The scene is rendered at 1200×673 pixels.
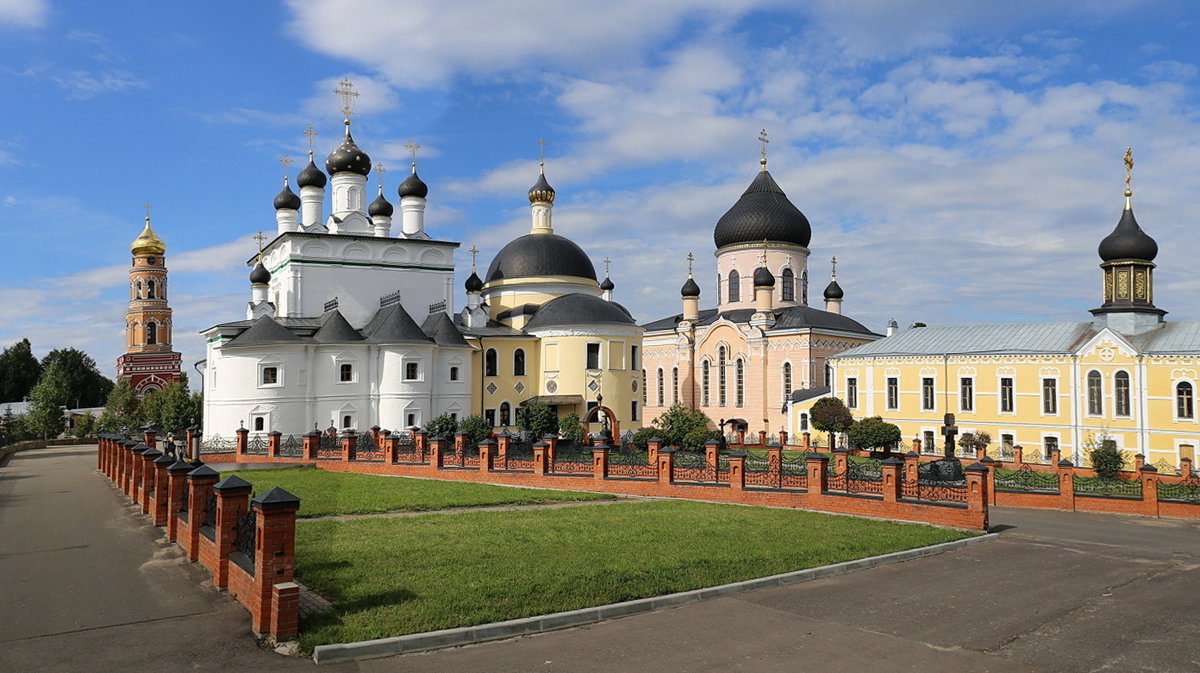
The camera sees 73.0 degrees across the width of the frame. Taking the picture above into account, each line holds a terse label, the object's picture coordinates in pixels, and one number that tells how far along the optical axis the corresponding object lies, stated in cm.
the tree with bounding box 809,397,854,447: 3416
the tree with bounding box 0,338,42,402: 7225
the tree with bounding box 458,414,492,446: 2880
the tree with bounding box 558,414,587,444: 3284
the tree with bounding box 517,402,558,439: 3322
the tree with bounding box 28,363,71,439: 4991
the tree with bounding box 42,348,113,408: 7431
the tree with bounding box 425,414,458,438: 2952
